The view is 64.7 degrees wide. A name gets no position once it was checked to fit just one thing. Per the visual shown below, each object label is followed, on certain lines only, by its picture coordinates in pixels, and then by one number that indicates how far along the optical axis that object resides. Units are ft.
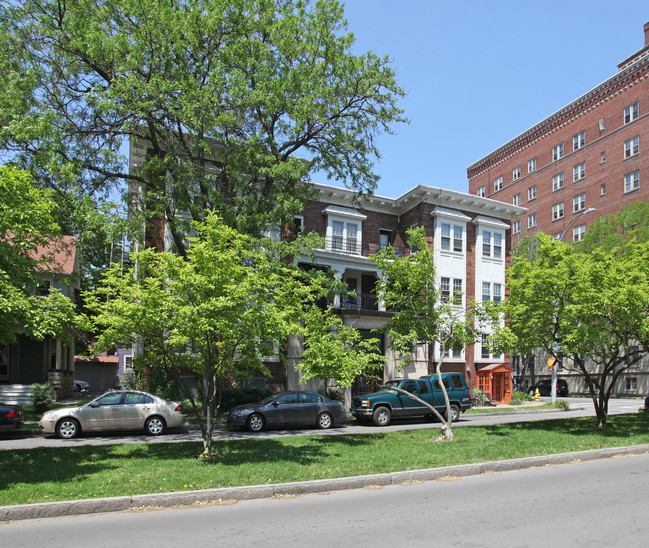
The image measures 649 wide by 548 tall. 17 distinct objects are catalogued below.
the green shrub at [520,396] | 106.42
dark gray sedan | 59.16
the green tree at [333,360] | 42.37
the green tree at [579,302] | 48.21
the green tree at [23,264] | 29.58
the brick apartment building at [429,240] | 96.27
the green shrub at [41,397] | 71.63
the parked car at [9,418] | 50.44
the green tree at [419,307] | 46.68
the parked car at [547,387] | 141.08
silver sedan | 51.39
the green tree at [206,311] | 32.24
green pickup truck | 65.62
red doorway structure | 105.29
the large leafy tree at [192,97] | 56.29
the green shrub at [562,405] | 90.05
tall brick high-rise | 150.00
